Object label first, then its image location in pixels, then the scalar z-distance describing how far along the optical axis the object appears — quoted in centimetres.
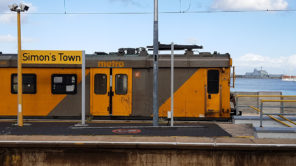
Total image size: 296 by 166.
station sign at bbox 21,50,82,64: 1241
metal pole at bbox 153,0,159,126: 1206
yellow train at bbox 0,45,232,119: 1409
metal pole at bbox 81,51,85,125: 1216
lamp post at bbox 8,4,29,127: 1213
